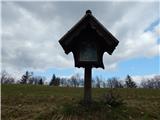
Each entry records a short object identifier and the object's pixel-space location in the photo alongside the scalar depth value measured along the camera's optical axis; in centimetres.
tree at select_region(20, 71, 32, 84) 4470
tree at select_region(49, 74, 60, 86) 3982
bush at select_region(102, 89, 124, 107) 405
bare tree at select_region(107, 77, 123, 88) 5963
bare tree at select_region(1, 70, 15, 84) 5401
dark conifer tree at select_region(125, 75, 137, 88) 3830
